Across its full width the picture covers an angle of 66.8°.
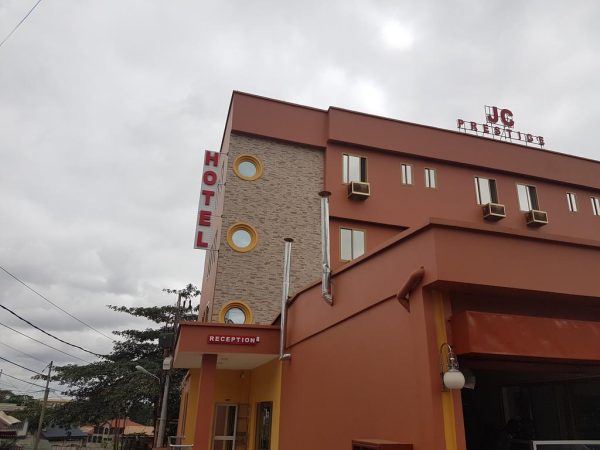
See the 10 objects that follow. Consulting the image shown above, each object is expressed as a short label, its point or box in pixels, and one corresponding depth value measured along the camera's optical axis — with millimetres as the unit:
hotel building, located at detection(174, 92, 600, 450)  6008
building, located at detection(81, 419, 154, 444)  66212
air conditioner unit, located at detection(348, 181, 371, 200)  17406
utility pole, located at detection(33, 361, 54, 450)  31550
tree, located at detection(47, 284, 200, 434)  28203
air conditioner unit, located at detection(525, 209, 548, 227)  19406
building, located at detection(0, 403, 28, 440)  51341
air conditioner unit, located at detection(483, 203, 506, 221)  18828
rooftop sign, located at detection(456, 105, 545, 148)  21156
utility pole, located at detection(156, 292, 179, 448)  18641
